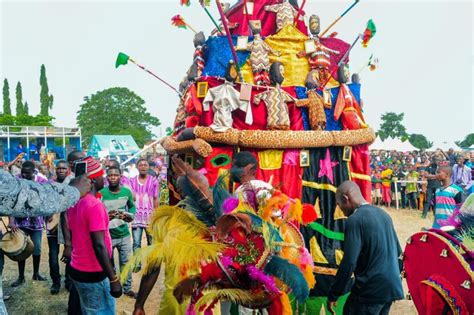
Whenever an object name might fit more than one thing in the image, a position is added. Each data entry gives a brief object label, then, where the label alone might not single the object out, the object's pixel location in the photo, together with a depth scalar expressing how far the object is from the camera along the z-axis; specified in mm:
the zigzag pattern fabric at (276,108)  6047
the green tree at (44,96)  70812
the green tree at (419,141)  74250
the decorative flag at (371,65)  7750
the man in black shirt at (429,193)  13160
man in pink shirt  4078
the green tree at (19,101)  69250
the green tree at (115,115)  61375
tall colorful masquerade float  6055
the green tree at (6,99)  68125
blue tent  28641
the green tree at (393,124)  85062
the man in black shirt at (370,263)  3752
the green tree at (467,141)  74931
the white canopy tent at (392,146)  29109
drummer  7000
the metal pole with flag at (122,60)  7922
